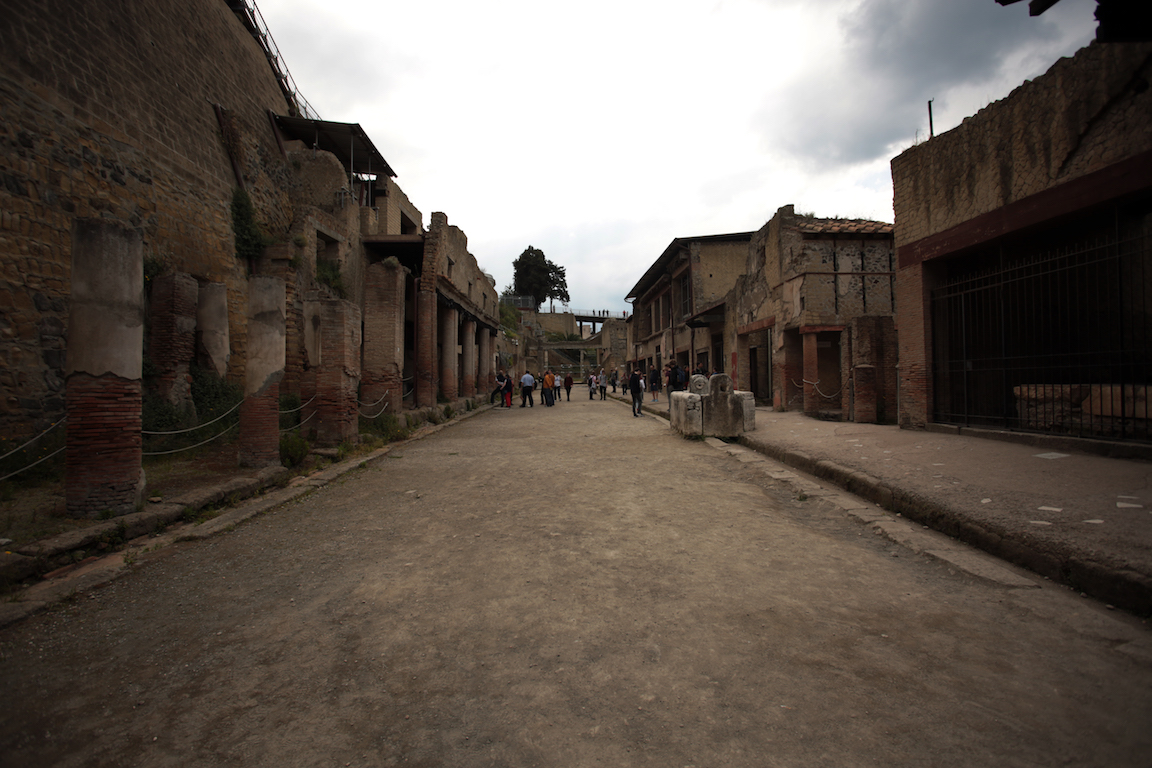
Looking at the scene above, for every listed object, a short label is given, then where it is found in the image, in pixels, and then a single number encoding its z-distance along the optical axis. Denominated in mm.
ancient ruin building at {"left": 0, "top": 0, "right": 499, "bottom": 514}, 4789
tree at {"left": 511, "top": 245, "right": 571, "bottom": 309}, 67625
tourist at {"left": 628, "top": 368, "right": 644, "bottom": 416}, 15674
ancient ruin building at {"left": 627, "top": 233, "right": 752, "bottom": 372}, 22188
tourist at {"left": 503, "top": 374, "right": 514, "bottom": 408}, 20000
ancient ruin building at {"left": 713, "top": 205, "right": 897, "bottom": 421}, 11211
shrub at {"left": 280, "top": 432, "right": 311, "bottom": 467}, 7168
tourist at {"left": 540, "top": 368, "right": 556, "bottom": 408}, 21172
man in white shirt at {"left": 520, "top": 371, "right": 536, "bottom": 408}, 20294
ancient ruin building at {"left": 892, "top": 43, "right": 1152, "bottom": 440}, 5832
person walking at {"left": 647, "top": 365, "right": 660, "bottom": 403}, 22595
